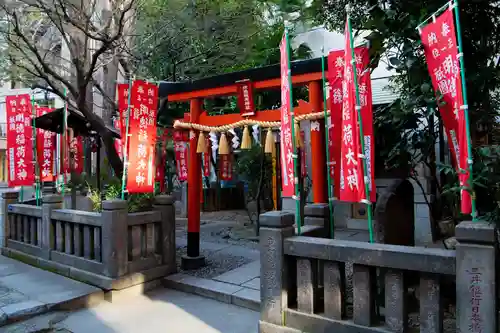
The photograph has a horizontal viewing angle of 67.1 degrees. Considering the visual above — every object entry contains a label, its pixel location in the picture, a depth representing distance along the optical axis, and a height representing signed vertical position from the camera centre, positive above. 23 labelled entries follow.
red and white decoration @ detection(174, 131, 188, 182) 12.71 +0.49
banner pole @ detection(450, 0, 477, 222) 3.37 +0.46
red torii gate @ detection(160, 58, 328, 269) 6.12 +1.10
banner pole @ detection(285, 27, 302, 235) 4.63 +0.25
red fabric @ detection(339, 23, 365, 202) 4.26 +0.28
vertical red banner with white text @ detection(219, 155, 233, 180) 11.64 +0.09
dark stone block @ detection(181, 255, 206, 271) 7.39 -1.76
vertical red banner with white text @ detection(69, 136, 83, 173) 10.89 +0.64
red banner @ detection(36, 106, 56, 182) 9.05 +0.61
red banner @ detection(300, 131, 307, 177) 9.85 +0.18
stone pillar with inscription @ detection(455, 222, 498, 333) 3.09 -0.93
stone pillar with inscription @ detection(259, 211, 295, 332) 4.34 -1.12
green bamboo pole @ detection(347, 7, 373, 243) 4.20 +0.46
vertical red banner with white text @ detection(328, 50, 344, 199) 5.42 +0.99
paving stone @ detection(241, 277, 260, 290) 6.26 -1.92
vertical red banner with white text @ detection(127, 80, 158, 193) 6.60 +0.67
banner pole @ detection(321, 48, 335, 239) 5.26 +0.46
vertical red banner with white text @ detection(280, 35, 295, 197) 4.71 +0.46
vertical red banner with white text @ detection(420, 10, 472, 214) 3.54 +0.87
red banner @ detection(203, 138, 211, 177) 12.08 +0.25
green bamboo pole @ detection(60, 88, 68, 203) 8.20 +0.90
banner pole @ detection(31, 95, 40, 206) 8.40 +0.20
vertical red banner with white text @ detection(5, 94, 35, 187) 8.66 +0.88
